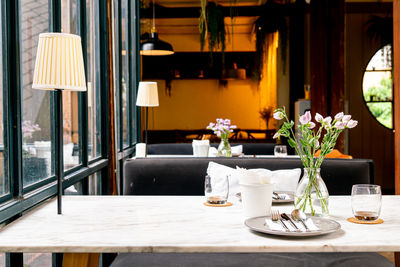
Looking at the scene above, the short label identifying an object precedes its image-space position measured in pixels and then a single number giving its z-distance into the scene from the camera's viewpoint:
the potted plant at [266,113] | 8.95
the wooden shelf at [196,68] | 9.35
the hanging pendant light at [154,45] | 4.65
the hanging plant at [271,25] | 7.38
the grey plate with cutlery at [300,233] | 1.25
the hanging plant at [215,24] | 6.68
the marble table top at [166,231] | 1.20
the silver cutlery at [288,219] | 1.33
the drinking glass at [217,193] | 1.76
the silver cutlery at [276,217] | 1.42
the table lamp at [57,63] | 1.52
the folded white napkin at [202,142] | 3.72
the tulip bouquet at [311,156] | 1.48
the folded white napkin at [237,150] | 4.12
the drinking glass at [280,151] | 3.38
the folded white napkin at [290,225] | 1.30
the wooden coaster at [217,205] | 1.74
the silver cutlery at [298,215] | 1.43
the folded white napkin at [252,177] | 1.51
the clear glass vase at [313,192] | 1.54
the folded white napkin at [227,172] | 2.40
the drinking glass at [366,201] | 1.43
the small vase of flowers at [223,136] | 3.51
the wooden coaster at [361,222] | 1.43
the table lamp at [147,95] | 3.90
